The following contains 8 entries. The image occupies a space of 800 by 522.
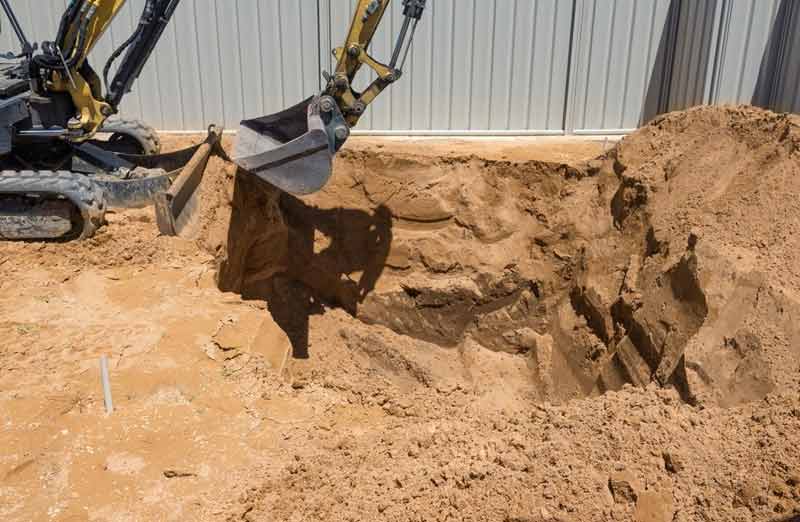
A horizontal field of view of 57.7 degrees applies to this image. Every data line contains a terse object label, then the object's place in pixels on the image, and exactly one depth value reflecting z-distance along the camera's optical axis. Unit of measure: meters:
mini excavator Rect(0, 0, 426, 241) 5.62
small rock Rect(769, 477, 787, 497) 3.11
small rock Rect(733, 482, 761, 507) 3.12
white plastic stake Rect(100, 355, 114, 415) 3.97
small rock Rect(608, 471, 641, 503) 3.22
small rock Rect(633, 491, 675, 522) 3.12
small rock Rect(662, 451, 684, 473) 3.36
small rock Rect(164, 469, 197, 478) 3.56
